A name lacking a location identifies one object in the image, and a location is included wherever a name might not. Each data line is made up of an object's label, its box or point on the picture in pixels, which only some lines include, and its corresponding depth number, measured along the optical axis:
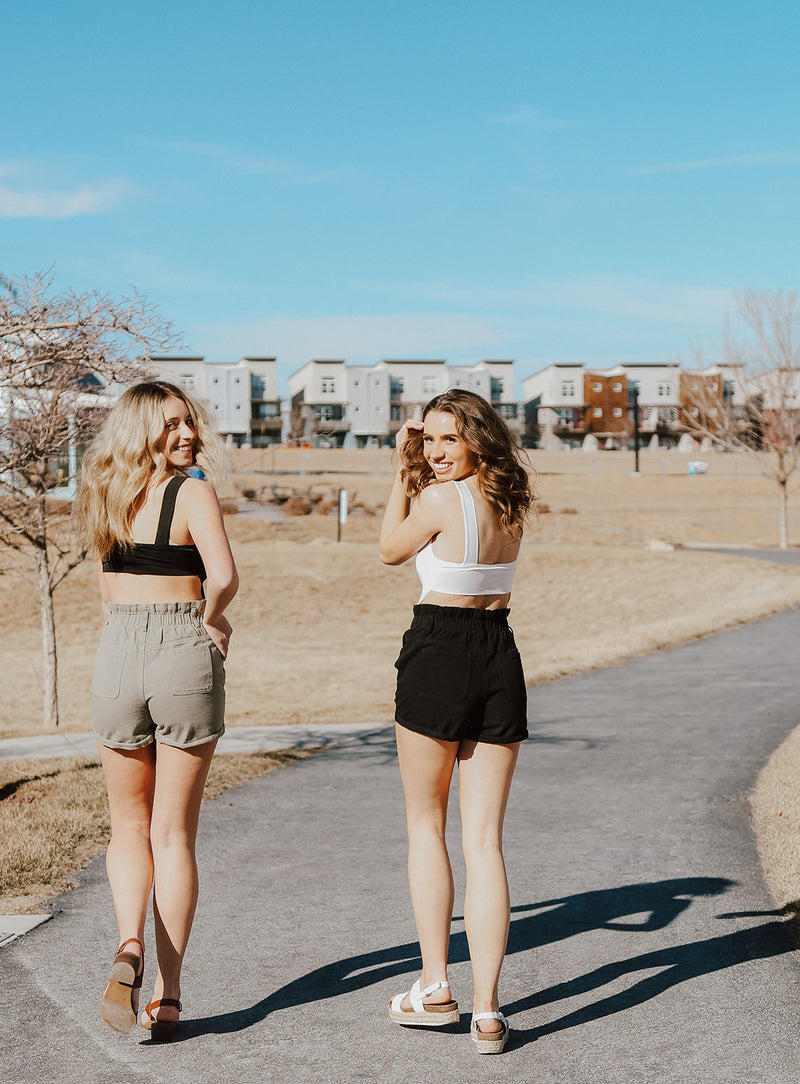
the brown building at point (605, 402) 121.12
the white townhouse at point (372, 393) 116.69
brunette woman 3.47
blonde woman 3.44
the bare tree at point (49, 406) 6.23
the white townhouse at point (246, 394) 112.19
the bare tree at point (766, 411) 38.00
